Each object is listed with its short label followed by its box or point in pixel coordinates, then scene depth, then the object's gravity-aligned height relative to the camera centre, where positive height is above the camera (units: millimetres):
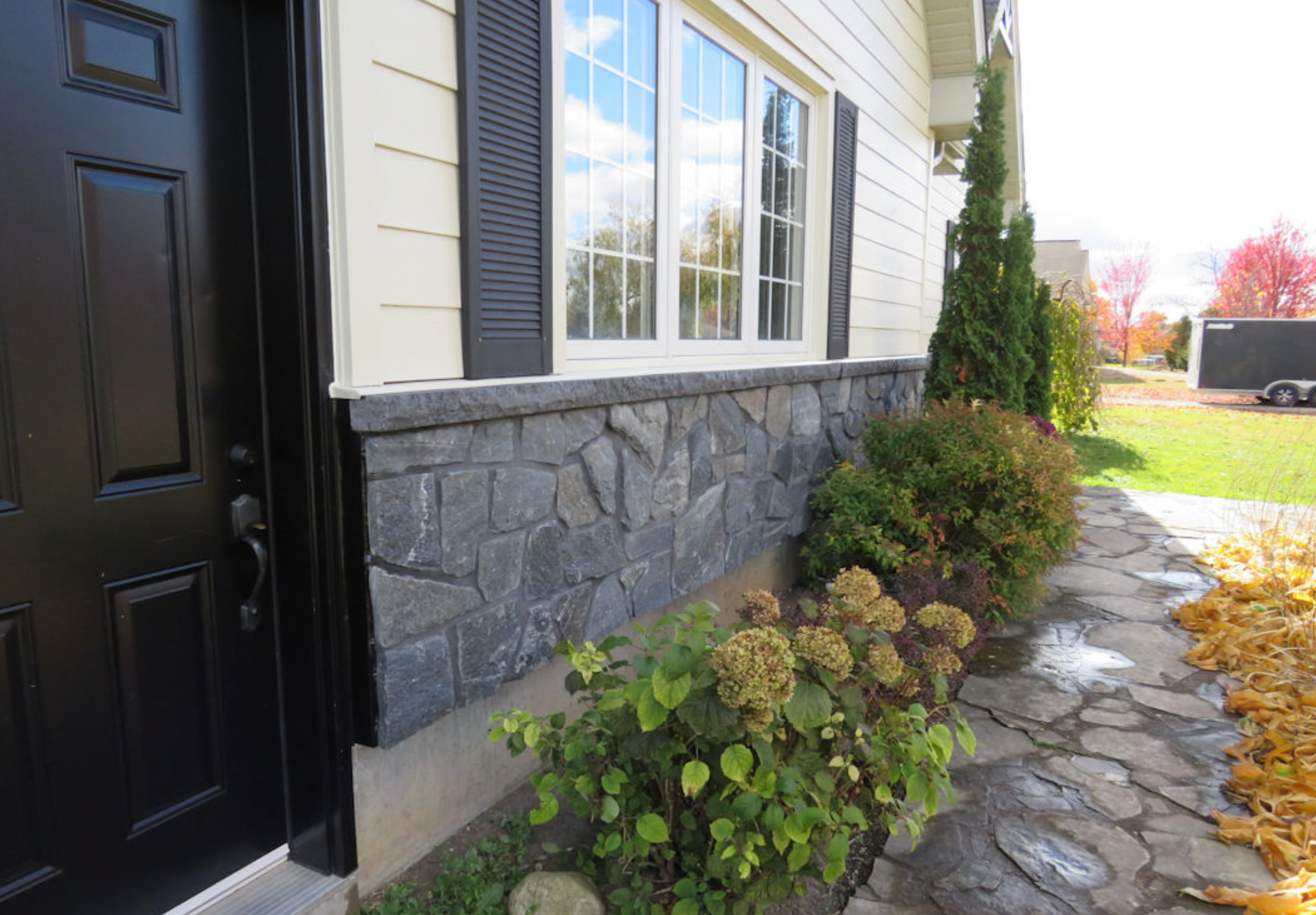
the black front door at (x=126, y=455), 1502 -221
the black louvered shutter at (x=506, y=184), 2178 +453
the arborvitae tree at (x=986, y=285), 5867 +488
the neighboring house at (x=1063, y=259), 28119 +3359
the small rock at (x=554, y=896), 1965 -1309
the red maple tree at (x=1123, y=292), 33469 +2613
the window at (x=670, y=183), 2807 +664
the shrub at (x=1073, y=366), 10961 -161
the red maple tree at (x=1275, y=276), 28234 +2751
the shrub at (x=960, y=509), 4039 -787
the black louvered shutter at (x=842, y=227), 4625 +715
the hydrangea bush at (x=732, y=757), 1783 -956
